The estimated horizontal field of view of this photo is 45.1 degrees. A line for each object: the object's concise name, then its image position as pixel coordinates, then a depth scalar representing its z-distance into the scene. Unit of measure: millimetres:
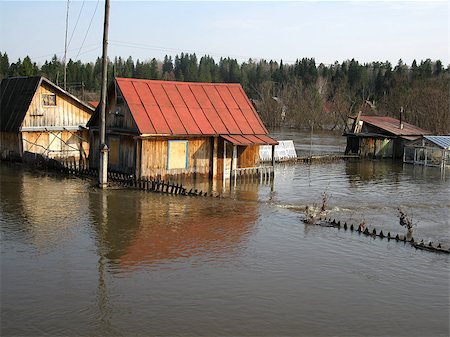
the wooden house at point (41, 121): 30797
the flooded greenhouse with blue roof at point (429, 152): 38281
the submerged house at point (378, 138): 43312
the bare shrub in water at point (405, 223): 16922
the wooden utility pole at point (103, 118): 22547
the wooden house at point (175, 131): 25234
